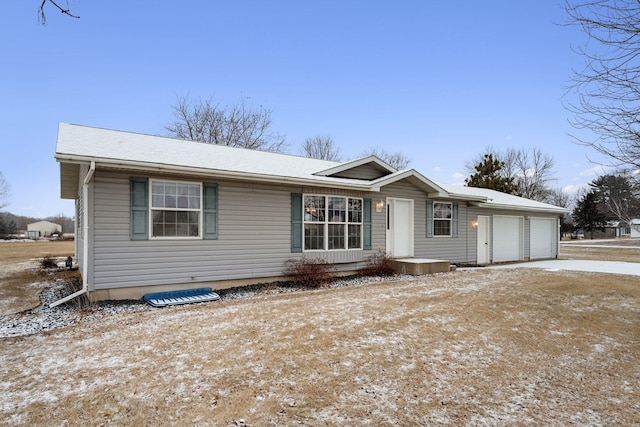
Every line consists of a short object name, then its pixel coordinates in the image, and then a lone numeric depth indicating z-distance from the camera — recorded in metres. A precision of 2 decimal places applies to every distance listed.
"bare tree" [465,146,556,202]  38.34
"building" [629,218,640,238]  43.62
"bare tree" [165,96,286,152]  24.45
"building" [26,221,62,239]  68.00
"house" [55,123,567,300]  6.87
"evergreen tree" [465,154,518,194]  27.22
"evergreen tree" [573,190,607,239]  44.66
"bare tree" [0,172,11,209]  38.57
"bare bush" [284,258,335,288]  8.91
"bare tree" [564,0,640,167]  3.88
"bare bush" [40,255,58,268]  13.11
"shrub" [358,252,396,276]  10.44
